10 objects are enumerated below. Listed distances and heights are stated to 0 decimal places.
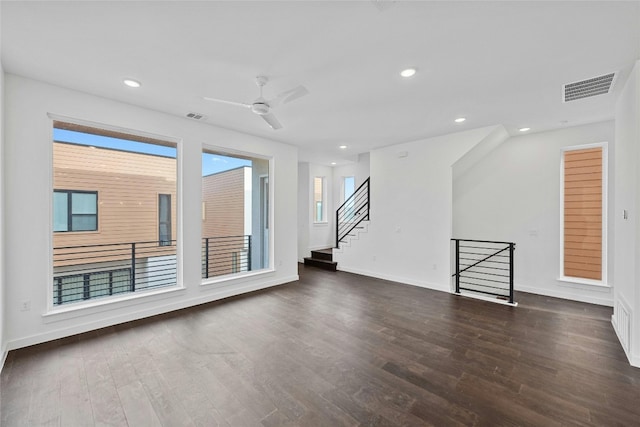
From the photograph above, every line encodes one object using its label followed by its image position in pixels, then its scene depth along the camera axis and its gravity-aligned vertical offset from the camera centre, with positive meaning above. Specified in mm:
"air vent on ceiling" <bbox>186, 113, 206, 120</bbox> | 4180 +1537
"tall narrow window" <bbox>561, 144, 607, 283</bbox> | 4656 -9
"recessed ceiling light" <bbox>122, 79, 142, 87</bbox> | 3100 +1533
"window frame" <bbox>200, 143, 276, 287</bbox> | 4727 -63
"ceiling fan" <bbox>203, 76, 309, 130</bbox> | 2672 +1187
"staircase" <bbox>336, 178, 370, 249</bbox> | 7209 -66
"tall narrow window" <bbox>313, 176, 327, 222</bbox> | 9039 +438
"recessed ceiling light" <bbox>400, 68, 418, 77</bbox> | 2834 +1522
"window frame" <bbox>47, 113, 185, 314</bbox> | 3230 -611
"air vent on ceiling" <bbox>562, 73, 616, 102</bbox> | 3025 +1520
